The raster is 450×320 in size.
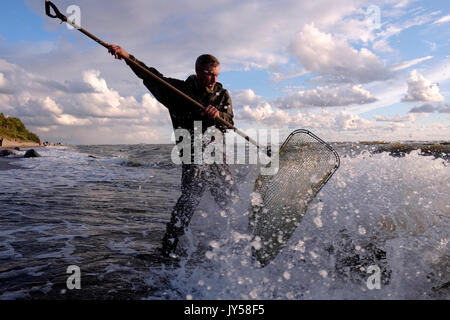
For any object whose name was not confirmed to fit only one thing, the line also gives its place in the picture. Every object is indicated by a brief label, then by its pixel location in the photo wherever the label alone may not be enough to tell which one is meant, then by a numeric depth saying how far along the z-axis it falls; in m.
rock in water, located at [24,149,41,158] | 19.06
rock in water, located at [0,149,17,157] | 20.19
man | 3.99
